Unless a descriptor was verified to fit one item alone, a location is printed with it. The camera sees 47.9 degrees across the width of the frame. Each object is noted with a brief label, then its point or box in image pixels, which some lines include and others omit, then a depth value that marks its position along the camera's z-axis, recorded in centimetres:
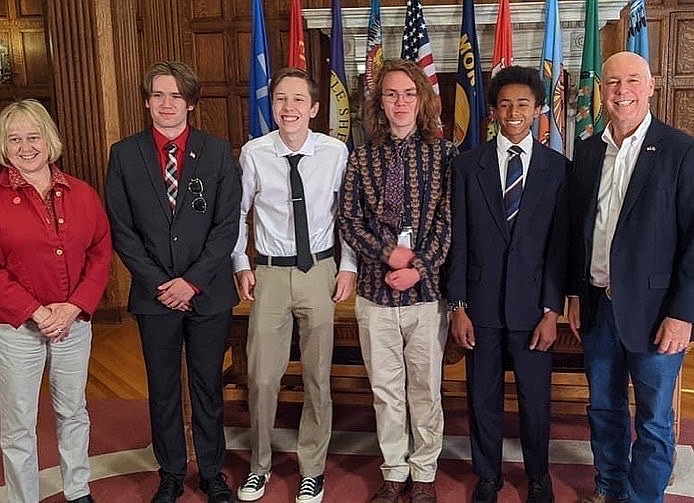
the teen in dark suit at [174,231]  254
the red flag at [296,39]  486
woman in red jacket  238
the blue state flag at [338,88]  487
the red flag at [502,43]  464
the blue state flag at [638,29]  453
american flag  468
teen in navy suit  247
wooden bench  321
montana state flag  470
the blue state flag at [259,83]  490
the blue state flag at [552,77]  463
